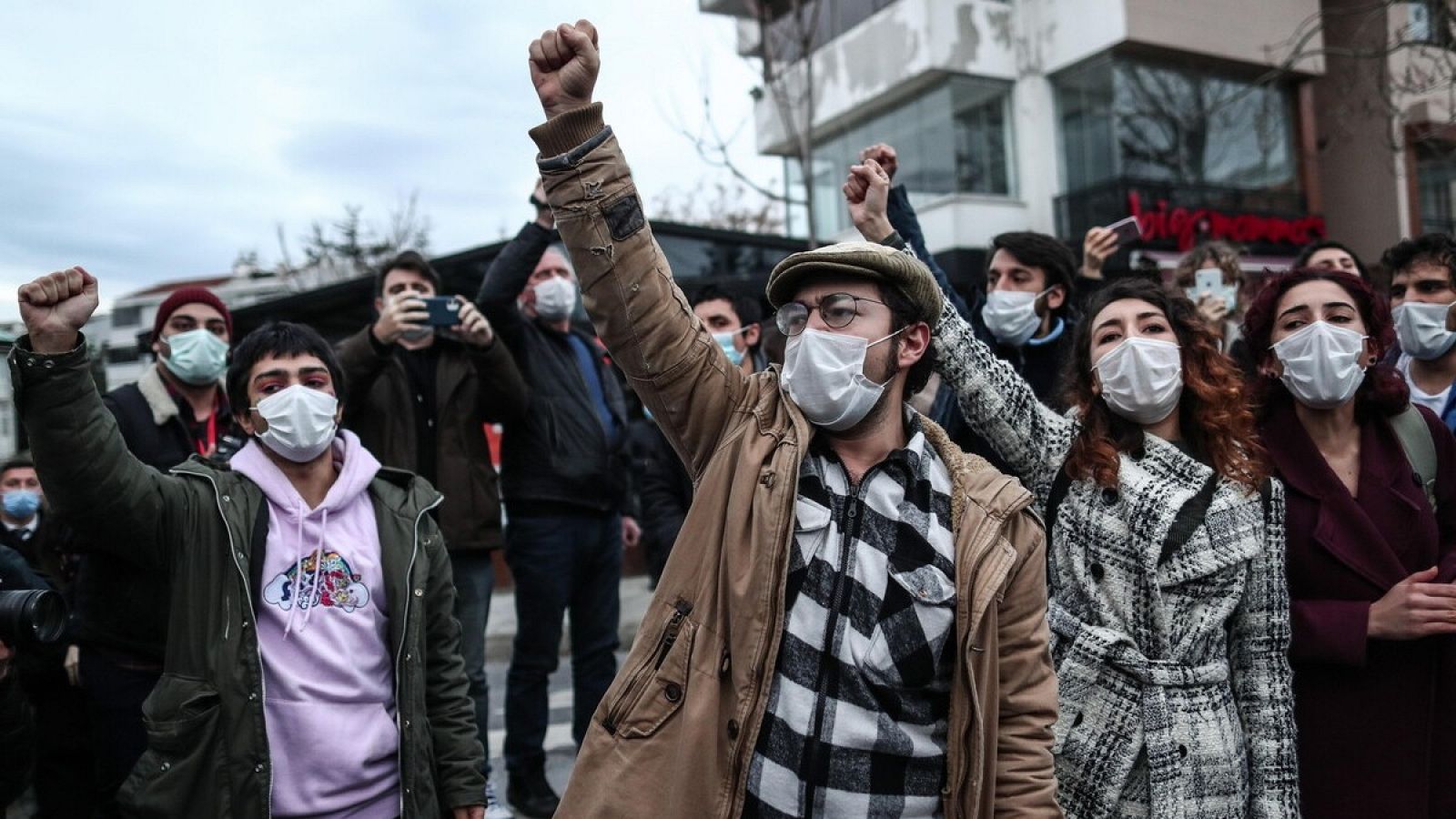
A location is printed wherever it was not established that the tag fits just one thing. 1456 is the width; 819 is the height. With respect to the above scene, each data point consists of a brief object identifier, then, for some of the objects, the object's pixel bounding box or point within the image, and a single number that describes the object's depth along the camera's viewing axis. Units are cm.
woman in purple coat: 286
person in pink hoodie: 242
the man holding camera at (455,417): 440
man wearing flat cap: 205
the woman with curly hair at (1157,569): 266
